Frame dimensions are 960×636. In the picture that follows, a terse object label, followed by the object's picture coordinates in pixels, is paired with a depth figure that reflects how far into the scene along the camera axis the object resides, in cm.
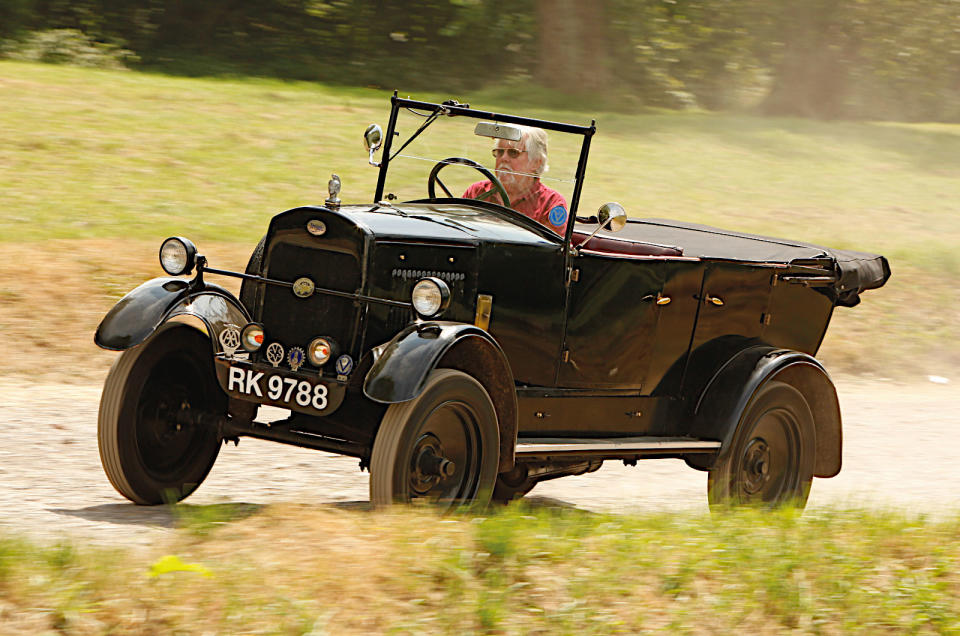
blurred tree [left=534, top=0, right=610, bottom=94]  5181
